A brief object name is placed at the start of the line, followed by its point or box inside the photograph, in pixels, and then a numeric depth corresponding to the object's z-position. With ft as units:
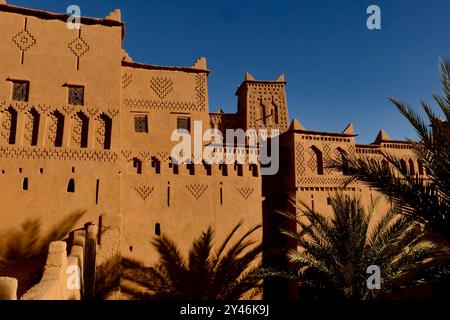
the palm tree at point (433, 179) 16.74
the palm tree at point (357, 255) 27.73
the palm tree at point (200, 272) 35.73
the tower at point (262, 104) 56.24
